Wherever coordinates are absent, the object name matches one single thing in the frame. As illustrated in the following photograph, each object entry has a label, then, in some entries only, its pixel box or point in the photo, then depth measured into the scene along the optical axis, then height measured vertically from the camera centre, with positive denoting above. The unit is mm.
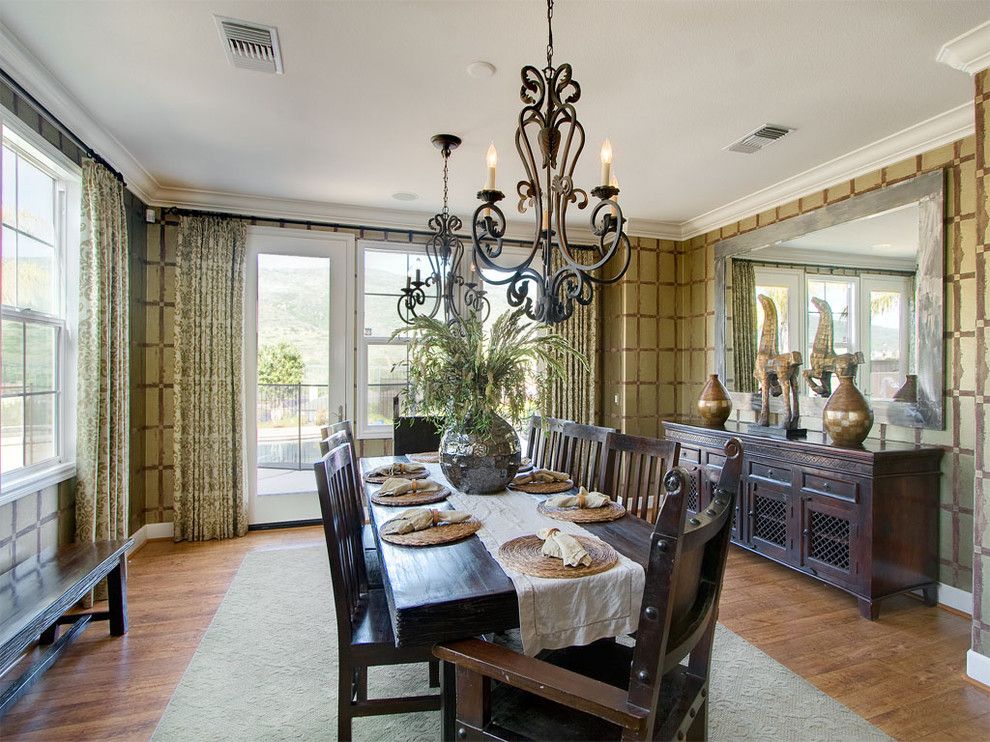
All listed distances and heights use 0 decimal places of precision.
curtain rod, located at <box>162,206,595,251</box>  4004 +1252
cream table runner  1288 -607
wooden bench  1871 -906
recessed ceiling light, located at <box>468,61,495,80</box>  2250 +1329
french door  4270 +119
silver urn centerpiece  2145 -358
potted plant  2100 -58
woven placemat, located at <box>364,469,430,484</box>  2510 -521
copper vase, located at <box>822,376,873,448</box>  2893 -260
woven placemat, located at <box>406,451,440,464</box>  2998 -517
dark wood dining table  1222 -550
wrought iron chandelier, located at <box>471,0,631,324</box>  1560 +500
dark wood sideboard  2727 -811
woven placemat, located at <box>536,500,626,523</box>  1854 -526
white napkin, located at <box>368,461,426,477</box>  2612 -506
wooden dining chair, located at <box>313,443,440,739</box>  1537 -826
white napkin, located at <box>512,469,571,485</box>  2398 -499
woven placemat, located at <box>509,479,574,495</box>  2238 -515
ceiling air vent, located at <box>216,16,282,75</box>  2036 +1351
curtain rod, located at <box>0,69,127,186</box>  2276 +1265
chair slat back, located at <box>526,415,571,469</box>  2959 -431
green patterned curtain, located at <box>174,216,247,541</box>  3963 -60
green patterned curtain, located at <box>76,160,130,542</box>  2865 +26
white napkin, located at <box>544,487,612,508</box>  1977 -501
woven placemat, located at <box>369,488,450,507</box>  2102 -529
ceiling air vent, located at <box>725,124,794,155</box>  2879 +1342
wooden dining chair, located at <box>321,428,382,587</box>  2104 -825
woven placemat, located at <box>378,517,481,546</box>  1622 -530
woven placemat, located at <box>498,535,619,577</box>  1378 -534
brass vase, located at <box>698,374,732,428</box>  3861 -257
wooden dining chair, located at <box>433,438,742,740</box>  965 -638
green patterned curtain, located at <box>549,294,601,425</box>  4949 -73
